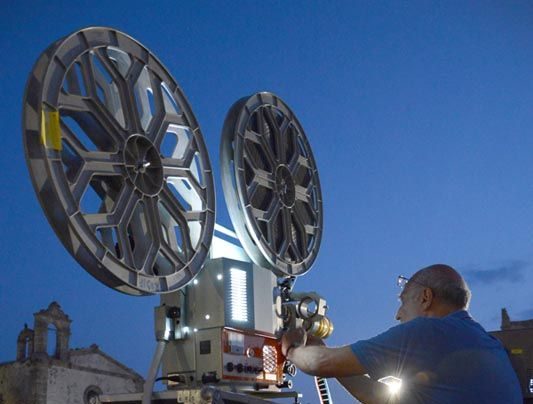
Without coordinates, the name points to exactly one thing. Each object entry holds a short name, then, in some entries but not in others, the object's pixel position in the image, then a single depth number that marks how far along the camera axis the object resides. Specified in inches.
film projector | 123.3
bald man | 91.4
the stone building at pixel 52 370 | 1042.1
